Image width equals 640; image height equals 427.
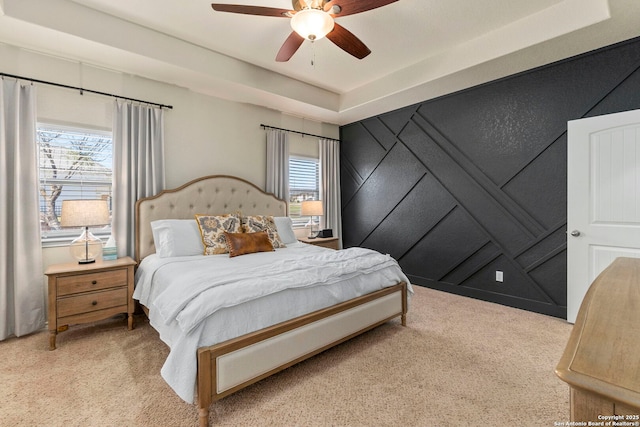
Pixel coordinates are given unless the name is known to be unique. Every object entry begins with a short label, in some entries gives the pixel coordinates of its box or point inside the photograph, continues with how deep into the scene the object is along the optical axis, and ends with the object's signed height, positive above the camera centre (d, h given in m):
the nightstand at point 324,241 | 4.45 -0.47
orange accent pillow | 3.06 -0.35
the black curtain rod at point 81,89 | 2.70 +1.25
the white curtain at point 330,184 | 5.24 +0.48
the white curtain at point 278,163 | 4.48 +0.73
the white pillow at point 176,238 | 3.01 -0.28
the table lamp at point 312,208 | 4.60 +0.04
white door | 2.68 +0.13
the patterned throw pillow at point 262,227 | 3.54 -0.20
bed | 1.65 -0.65
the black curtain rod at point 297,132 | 4.46 +1.31
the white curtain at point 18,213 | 2.63 -0.01
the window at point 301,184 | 4.96 +0.47
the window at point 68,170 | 2.92 +0.43
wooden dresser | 0.53 -0.32
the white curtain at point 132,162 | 3.19 +0.56
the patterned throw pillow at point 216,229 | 3.16 -0.21
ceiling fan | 2.10 +1.47
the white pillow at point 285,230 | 3.91 -0.26
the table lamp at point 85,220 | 2.59 -0.08
